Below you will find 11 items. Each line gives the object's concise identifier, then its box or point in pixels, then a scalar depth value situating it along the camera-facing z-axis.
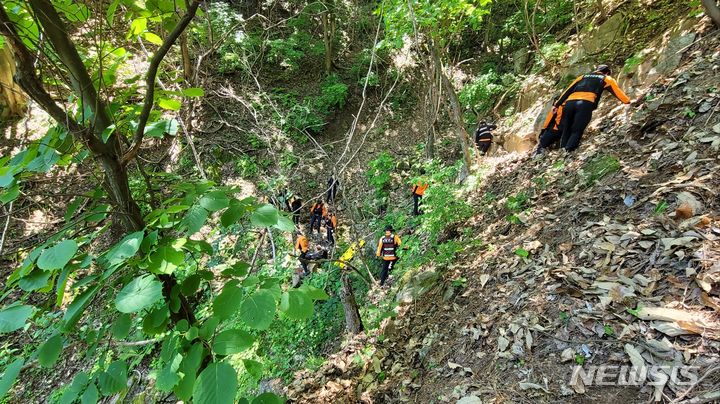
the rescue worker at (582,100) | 5.49
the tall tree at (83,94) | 1.16
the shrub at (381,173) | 10.95
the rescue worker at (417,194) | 8.67
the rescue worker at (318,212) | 9.69
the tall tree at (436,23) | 5.69
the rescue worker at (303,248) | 7.81
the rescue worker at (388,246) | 7.43
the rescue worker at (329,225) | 8.96
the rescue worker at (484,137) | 8.73
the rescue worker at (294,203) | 9.39
